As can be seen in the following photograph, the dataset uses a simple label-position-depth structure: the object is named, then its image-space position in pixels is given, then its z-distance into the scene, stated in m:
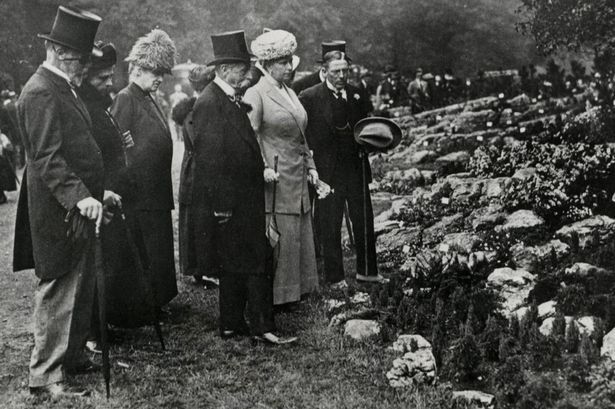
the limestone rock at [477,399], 4.14
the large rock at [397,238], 8.23
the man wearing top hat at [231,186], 5.24
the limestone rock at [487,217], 8.02
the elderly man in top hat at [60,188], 4.30
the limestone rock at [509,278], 5.98
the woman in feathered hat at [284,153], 5.65
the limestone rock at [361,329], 5.42
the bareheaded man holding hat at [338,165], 7.09
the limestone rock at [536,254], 6.33
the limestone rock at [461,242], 7.03
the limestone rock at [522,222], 7.40
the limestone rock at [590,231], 6.53
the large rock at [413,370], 4.51
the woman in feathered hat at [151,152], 5.72
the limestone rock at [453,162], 11.78
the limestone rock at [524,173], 9.26
